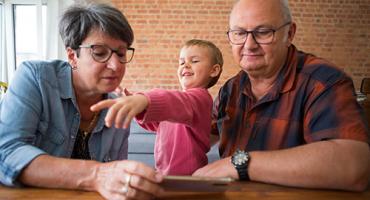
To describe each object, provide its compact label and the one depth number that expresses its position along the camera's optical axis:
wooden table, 1.00
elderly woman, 1.09
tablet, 0.93
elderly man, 1.17
